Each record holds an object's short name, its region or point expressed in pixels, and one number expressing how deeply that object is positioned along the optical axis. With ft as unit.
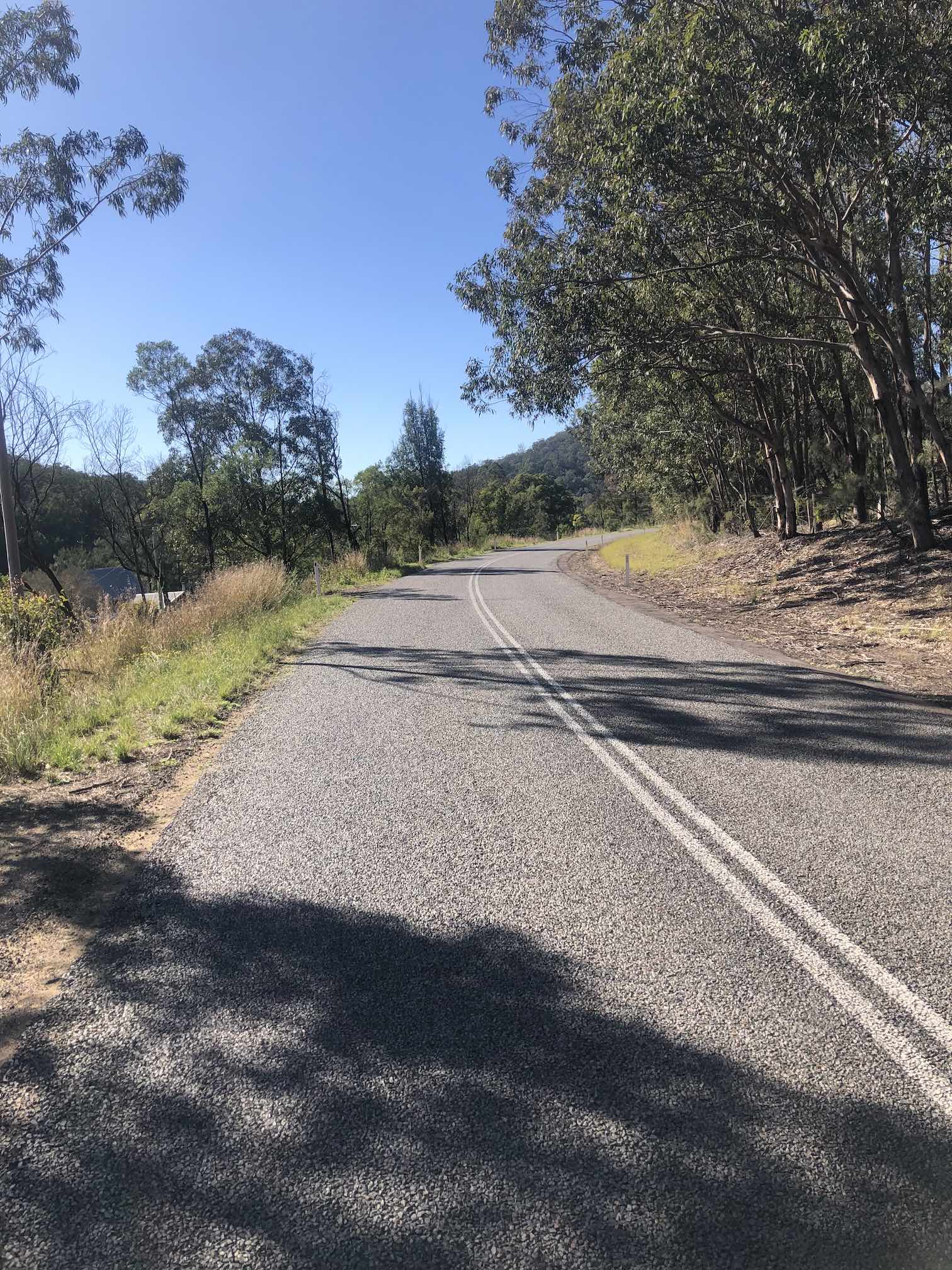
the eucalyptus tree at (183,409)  121.90
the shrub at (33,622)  33.06
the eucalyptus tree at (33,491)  83.56
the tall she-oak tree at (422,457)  201.87
